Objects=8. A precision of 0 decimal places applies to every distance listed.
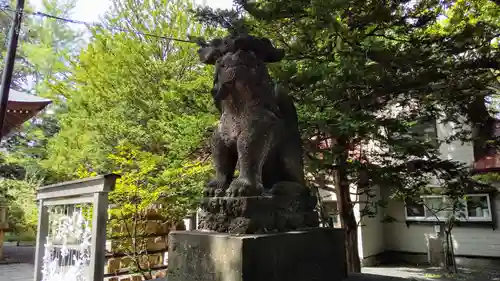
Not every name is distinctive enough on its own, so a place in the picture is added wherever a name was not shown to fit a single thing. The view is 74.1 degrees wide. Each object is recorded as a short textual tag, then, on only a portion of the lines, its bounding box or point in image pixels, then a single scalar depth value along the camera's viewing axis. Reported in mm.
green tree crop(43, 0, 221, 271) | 5805
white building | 9664
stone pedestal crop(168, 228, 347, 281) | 1977
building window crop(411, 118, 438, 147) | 10322
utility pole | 5988
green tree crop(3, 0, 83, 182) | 10950
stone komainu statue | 2342
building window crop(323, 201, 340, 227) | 10691
